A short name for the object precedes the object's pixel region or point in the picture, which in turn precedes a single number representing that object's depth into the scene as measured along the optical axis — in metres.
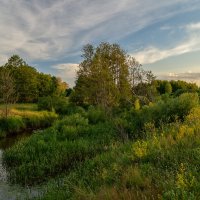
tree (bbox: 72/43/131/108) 26.09
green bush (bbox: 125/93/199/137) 12.78
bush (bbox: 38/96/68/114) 36.34
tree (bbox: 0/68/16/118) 29.34
